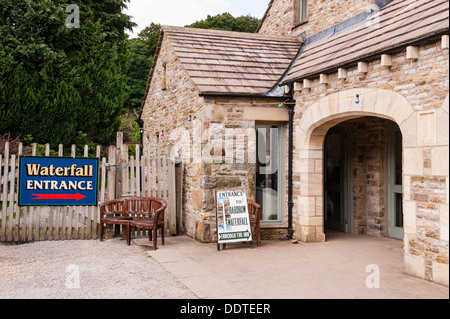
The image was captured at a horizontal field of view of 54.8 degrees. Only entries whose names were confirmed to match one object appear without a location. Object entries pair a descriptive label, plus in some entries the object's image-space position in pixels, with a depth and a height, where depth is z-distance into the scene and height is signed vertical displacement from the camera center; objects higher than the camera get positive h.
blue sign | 8.17 -0.19
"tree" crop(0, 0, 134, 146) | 14.46 +3.59
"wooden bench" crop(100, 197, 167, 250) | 7.99 -0.80
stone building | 5.67 +0.95
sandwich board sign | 7.83 -0.84
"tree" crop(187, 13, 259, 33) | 35.59 +12.29
